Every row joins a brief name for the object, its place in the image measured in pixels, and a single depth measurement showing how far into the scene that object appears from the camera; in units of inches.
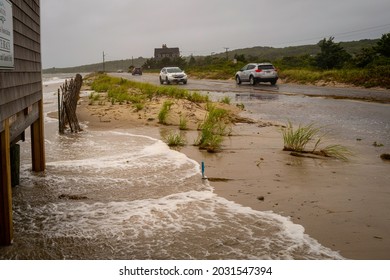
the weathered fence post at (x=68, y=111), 460.1
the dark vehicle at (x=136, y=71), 2383.1
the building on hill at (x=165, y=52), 4338.1
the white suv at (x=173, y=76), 1263.5
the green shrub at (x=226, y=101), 660.7
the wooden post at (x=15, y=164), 252.5
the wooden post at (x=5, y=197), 165.2
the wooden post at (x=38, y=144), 290.0
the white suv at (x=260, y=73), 1119.0
